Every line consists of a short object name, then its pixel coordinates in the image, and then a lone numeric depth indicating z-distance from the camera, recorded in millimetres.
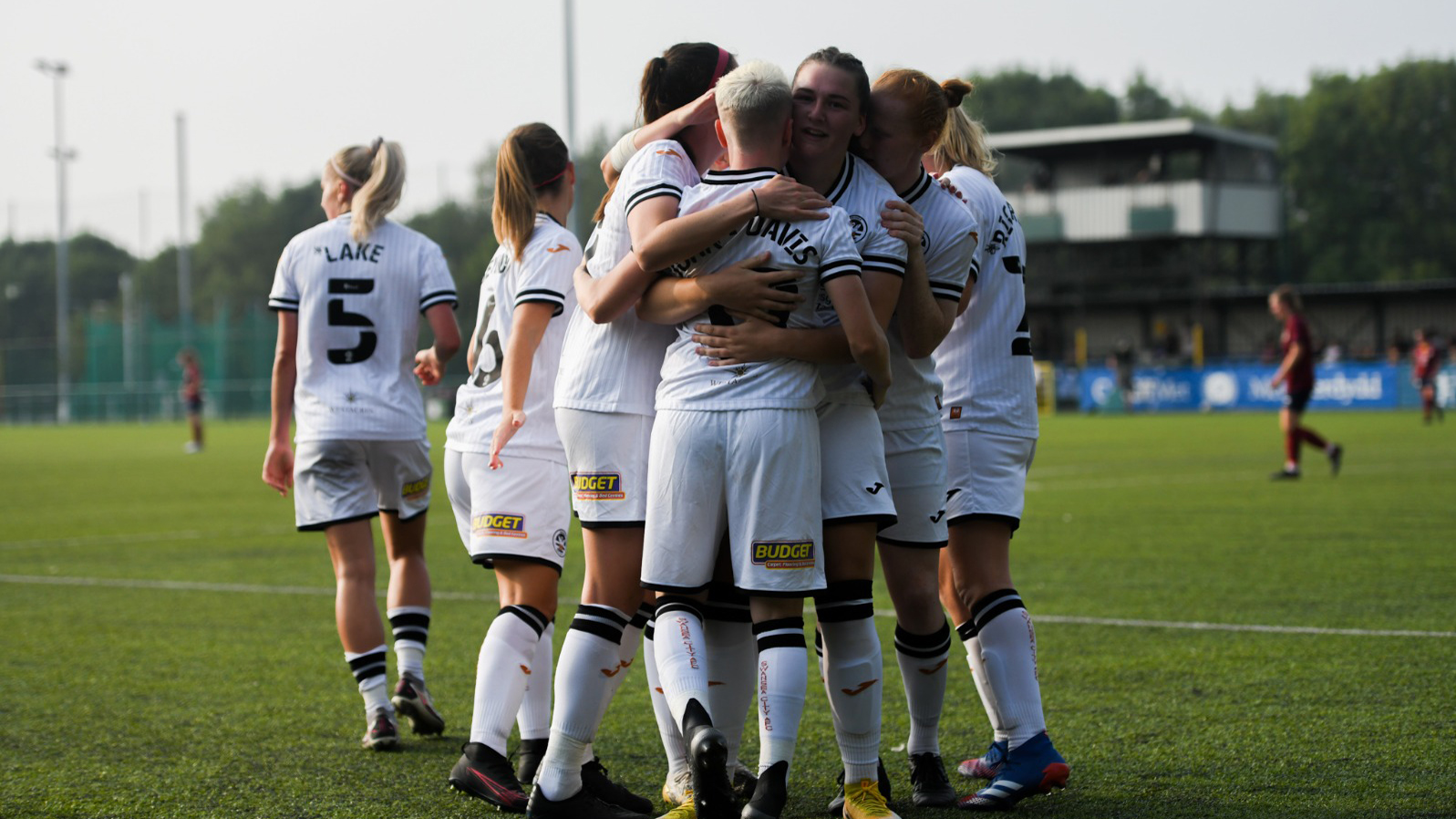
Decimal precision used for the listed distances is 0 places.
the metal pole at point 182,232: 56031
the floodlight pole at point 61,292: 53781
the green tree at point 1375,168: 72250
